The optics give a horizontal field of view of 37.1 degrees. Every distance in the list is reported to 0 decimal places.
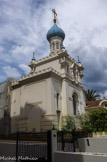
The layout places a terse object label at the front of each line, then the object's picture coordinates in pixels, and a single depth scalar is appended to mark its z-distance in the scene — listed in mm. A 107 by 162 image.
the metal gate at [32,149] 7639
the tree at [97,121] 20016
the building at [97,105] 31844
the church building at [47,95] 23344
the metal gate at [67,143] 8908
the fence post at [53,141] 7460
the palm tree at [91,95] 45744
